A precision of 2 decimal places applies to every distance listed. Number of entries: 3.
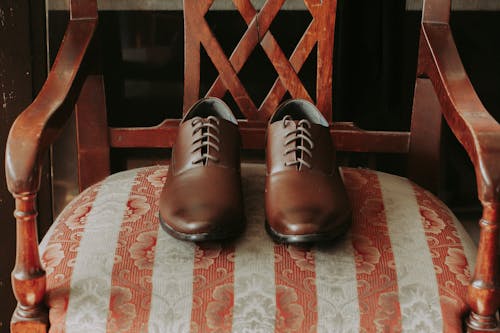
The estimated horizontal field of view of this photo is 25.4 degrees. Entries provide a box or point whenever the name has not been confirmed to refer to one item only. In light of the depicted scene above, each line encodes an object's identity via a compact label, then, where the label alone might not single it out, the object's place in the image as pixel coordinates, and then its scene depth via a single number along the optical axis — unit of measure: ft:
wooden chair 4.13
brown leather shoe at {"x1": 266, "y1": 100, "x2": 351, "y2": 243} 4.34
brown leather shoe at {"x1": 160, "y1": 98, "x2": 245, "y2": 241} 4.35
